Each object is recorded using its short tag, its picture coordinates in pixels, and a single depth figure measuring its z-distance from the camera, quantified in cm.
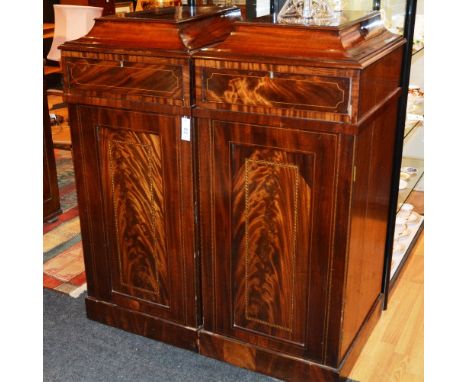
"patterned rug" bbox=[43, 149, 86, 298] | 274
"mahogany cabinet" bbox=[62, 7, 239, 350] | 190
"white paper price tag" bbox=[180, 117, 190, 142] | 189
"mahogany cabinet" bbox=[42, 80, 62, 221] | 325
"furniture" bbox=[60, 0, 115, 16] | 771
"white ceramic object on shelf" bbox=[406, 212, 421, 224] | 319
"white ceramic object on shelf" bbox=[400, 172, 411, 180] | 300
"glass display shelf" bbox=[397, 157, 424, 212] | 287
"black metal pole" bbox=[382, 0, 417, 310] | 211
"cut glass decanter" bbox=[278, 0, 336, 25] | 190
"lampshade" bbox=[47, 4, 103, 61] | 501
